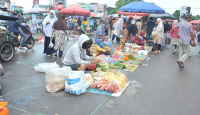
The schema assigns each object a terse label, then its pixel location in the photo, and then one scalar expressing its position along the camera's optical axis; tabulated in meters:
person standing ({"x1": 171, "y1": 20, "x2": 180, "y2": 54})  10.10
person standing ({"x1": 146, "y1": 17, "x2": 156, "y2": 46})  12.57
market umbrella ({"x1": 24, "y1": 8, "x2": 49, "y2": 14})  19.31
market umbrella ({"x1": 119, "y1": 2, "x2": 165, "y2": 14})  13.58
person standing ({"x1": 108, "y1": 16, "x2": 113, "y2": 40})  16.45
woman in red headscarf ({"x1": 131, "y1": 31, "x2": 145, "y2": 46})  11.56
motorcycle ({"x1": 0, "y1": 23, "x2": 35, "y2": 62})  7.18
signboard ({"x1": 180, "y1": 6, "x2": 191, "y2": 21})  40.16
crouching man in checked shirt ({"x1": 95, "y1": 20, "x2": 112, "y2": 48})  8.80
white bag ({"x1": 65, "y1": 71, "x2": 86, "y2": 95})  4.11
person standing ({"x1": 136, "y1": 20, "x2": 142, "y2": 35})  15.13
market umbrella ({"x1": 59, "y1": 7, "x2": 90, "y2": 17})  18.44
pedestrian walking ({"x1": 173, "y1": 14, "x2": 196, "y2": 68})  7.16
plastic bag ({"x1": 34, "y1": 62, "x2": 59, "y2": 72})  5.95
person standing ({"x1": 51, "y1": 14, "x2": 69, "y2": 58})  7.84
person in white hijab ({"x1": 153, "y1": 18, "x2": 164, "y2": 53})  10.44
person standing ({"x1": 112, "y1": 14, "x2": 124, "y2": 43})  13.70
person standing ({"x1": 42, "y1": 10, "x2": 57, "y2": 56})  8.30
